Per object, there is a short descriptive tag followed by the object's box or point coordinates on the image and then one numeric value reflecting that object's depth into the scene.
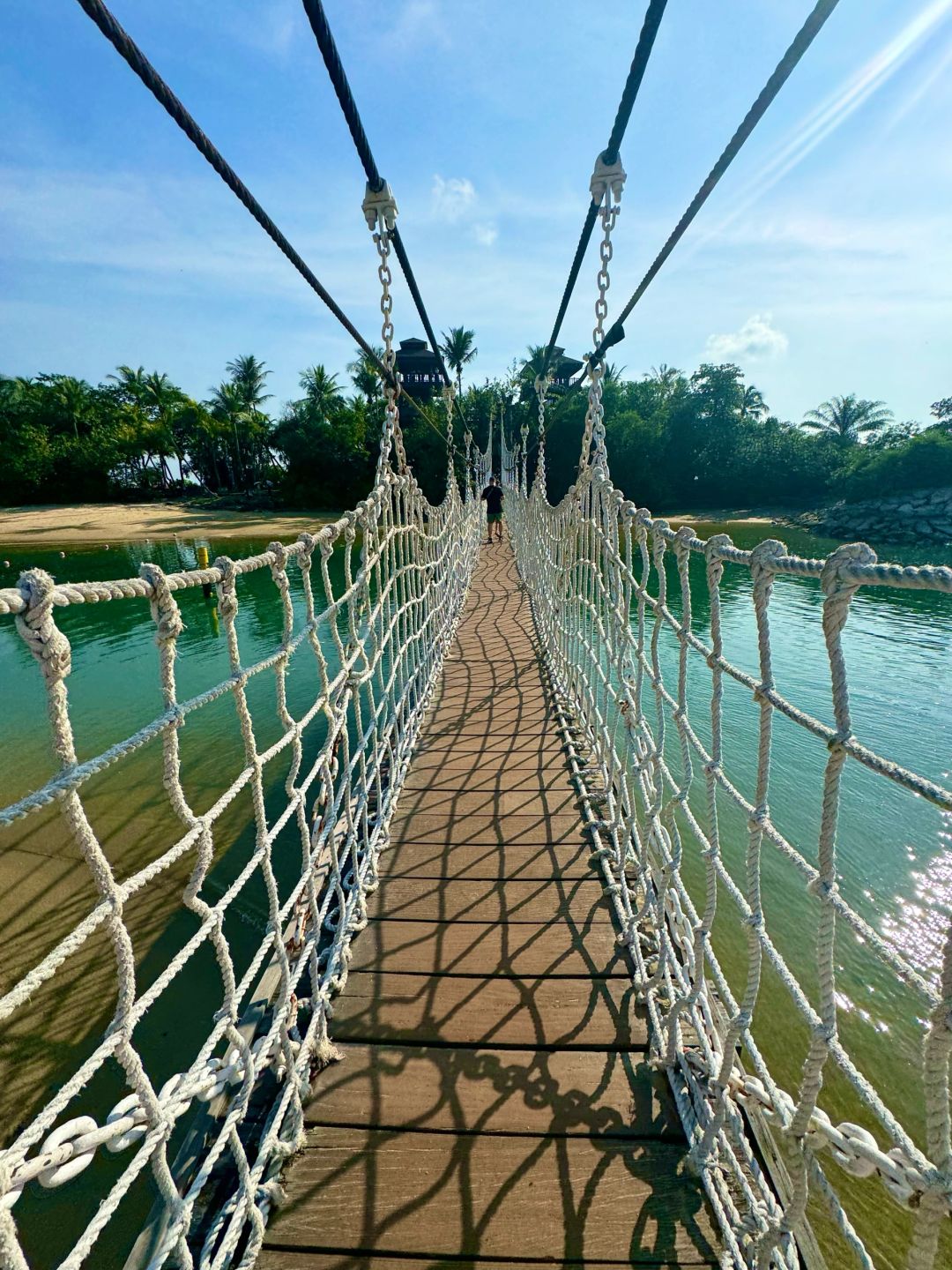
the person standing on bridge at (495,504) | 11.27
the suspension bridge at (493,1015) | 0.65
